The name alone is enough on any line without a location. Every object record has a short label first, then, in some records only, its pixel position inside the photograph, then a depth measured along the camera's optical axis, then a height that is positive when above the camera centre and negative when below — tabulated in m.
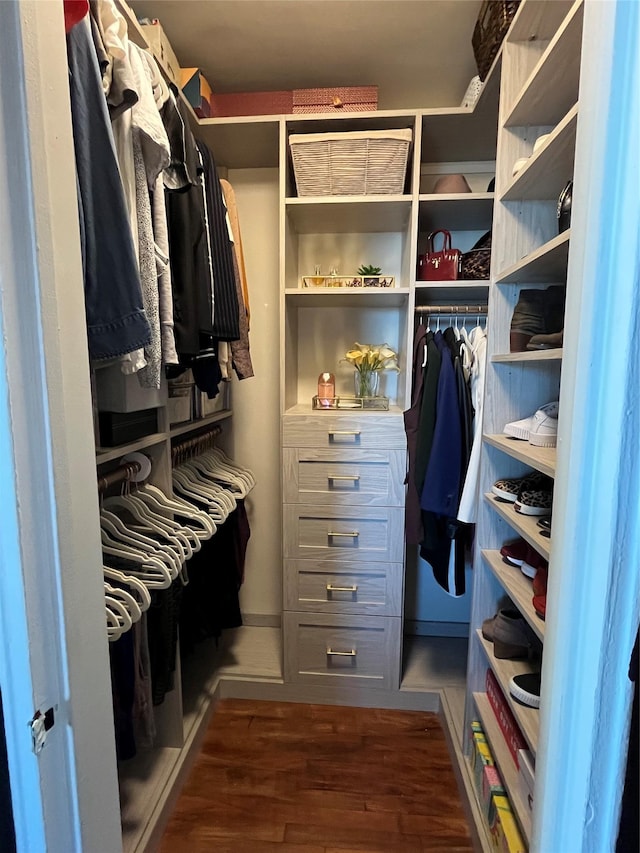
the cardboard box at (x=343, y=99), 1.52 +0.91
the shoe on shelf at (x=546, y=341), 1.02 +0.05
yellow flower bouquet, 1.79 -0.01
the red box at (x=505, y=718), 1.12 -0.98
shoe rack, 0.98 +0.23
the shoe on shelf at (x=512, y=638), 1.23 -0.78
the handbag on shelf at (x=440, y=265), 1.60 +0.35
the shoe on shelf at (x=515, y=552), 1.26 -0.56
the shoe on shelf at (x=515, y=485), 1.26 -0.36
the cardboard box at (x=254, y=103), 1.57 +0.93
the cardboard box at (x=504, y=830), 1.00 -1.11
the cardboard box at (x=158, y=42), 1.24 +0.92
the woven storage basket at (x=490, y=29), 1.19 +0.95
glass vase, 1.86 -0.09
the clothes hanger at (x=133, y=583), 0.95 -0.49
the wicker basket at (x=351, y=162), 1.48 +0.69
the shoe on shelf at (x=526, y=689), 1.04 -0.79
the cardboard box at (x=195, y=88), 1.47 +0.92
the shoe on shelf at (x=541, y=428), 1.09 -0.17
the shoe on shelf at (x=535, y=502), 1.11 -0.36
